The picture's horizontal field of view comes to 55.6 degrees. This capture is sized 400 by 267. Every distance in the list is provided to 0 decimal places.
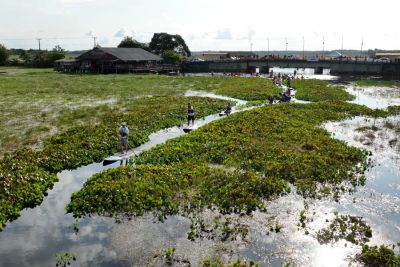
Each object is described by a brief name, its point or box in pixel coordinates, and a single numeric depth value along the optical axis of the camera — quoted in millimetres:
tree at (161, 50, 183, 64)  119500
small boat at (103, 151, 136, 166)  23203
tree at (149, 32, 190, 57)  142250
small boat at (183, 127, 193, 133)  31583
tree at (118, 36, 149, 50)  131000
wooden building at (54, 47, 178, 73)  96562
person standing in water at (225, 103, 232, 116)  39309
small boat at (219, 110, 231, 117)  39356
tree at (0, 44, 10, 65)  126612
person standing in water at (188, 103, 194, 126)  34469
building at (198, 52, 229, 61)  166375
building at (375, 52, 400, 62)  122331
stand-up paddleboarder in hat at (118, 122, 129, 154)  24312
